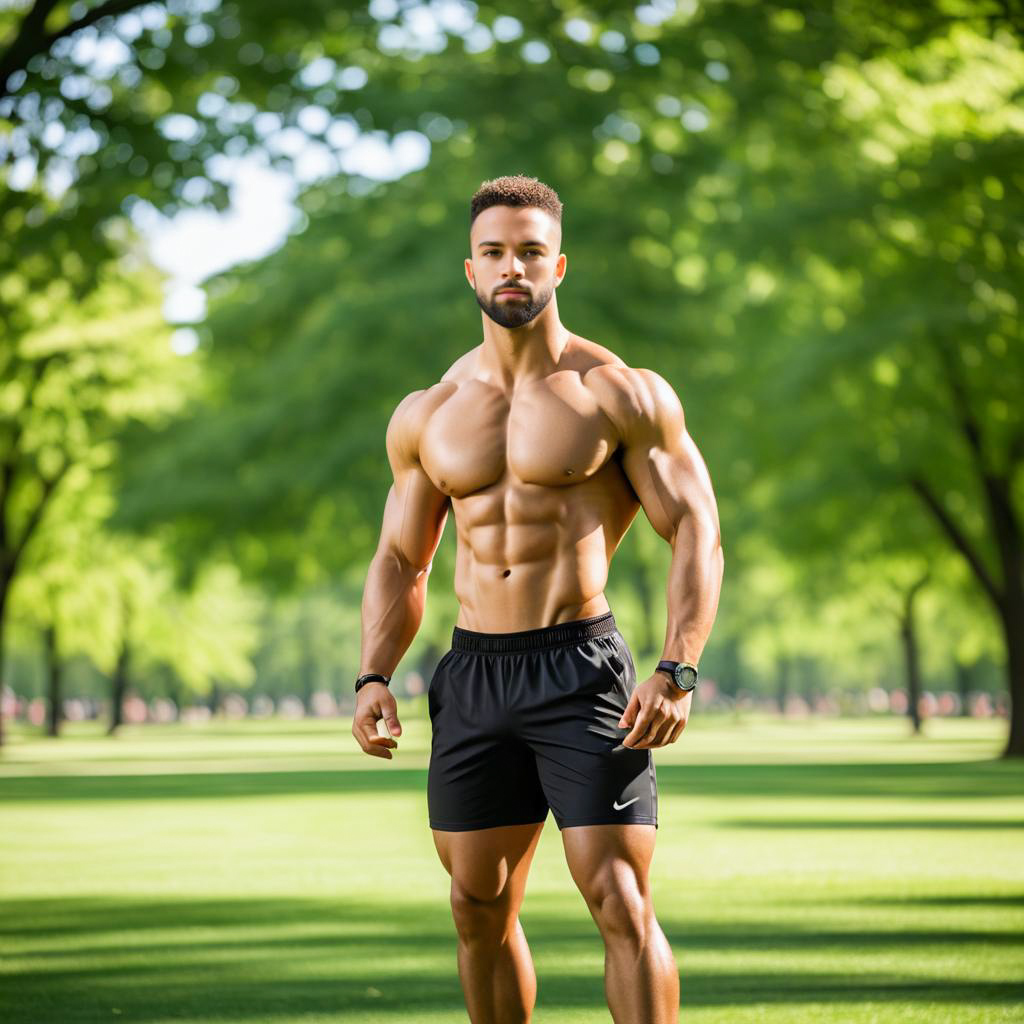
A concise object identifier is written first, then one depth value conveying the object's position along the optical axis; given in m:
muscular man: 5.15
